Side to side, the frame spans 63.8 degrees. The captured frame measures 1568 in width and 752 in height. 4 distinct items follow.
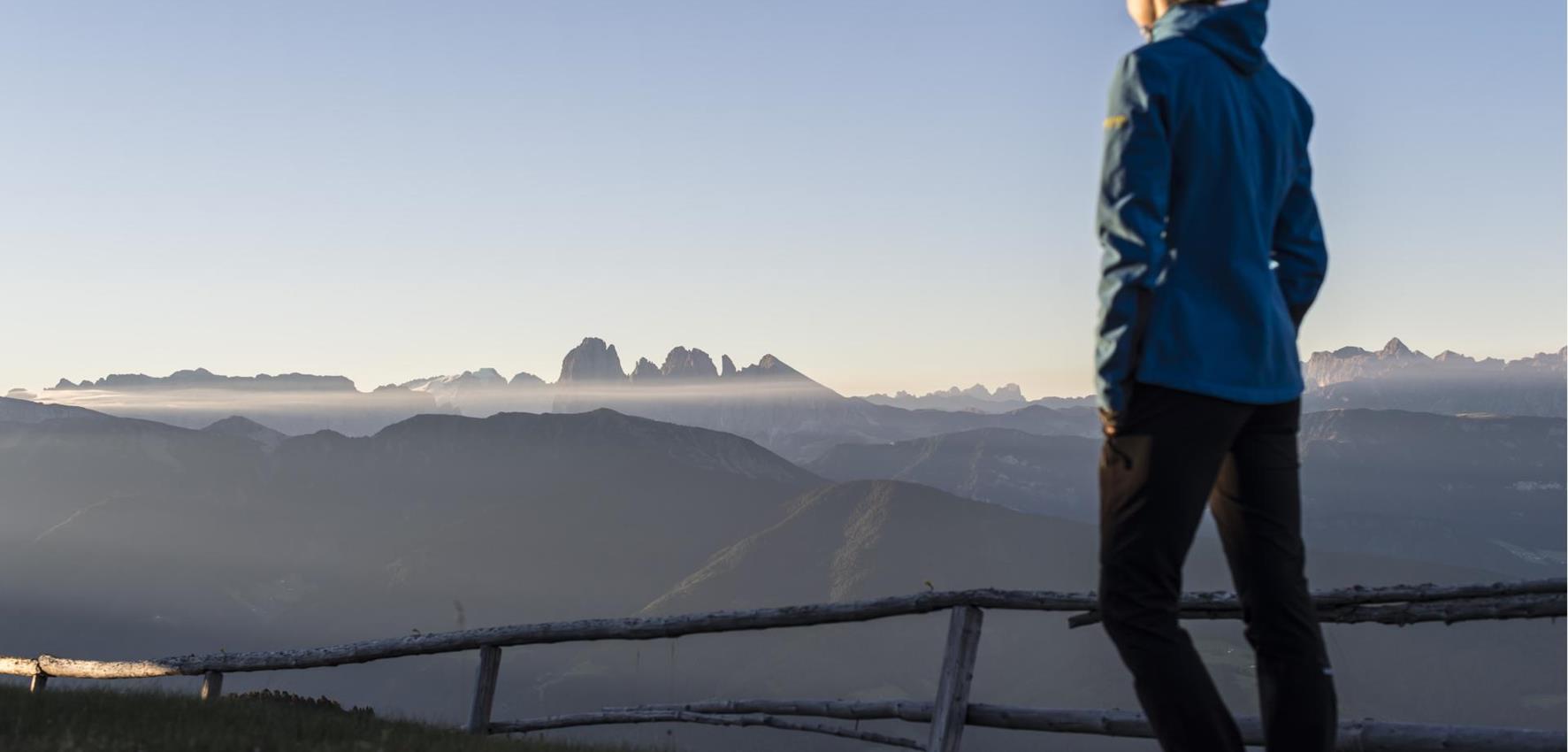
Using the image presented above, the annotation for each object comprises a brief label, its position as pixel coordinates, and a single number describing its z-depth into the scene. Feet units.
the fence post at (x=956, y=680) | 16.43
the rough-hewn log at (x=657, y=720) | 20.84
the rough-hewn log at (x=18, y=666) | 29.58
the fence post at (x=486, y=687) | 22.89
